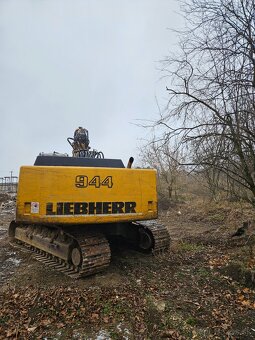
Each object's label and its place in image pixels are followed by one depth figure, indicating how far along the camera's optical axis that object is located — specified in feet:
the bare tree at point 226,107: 18.12
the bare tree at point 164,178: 69.27
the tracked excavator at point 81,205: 15.56
